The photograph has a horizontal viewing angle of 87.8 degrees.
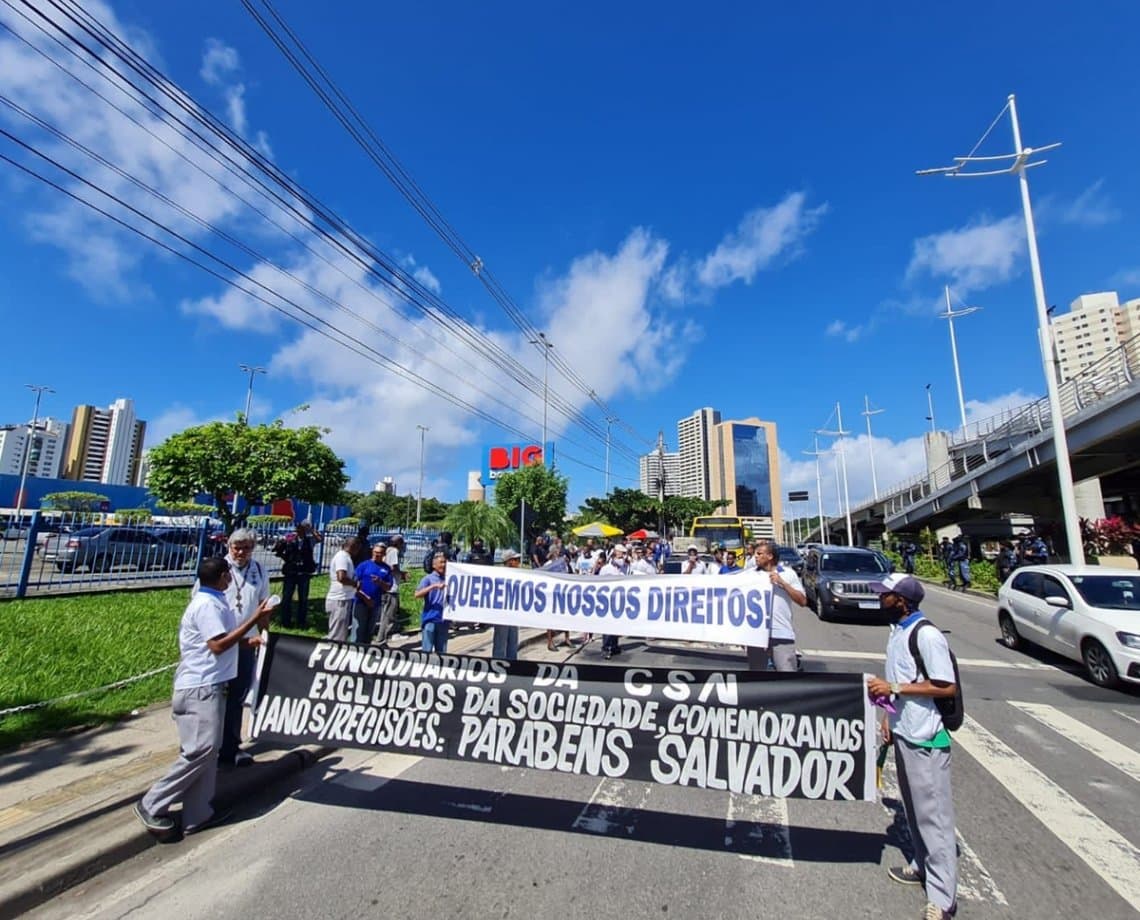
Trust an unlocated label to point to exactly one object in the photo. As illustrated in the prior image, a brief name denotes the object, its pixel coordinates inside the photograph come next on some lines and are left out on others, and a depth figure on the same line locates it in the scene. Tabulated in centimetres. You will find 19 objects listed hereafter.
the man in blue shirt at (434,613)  717
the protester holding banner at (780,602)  618
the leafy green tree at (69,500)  3413
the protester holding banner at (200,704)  372
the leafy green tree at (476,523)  2378
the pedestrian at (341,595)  740
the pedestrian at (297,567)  982
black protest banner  359
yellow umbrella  2724
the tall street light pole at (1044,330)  1681
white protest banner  484
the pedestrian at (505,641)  801
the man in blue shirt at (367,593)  801
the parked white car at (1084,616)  773
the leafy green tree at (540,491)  4341
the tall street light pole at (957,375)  4462
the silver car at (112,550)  996
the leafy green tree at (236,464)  1281
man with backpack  300
